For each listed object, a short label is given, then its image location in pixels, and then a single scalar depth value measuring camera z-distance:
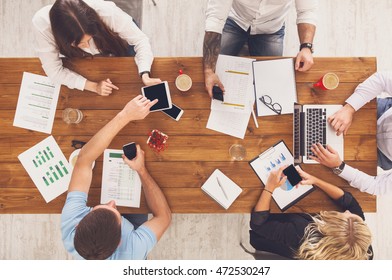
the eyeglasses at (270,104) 1.84
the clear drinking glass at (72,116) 1.83
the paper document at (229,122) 1.83
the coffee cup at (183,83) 1.81
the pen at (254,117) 1.84
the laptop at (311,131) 1.83
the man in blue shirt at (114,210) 1.57
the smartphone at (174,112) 1.83
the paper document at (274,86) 1.84
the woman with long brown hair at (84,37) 1.59
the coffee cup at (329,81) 1.80
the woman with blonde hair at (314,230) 1.62
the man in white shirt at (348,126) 1.77
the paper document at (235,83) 1.85
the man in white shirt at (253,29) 1.82
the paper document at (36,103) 1.84
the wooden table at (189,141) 1.83
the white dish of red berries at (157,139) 1.82
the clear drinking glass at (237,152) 1.83
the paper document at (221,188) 1.82
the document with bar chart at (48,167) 1.83
